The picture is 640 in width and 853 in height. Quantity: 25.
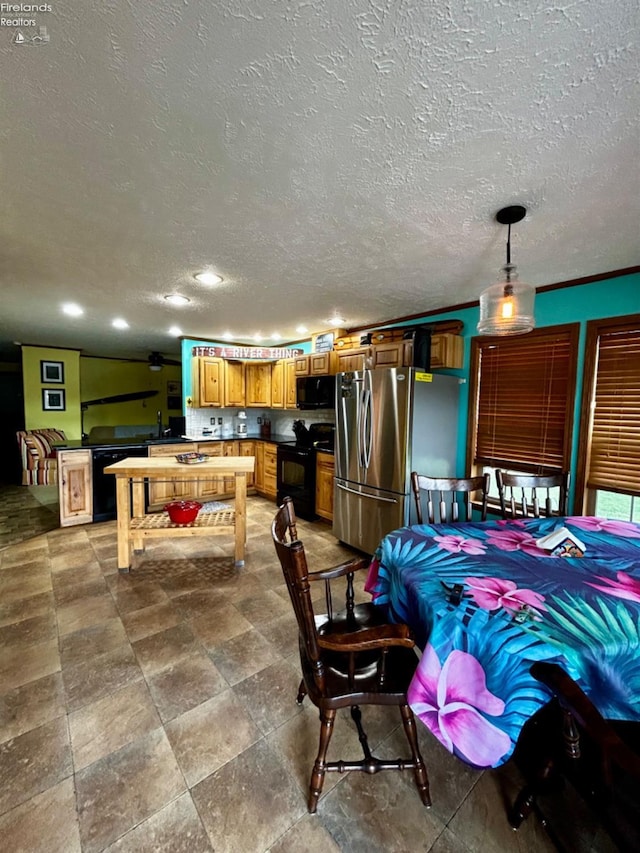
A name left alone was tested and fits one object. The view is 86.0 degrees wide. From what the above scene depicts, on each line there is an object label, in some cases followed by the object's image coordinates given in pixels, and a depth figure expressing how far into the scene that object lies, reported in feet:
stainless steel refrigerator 9.90
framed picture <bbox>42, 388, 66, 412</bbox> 21.16
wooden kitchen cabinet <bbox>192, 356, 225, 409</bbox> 17.26
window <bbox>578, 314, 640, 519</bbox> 8.14
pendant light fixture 5.72
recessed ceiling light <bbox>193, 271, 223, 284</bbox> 8.82
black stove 14.49
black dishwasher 13.64
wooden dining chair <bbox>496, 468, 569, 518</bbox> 7.14
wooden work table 9.40
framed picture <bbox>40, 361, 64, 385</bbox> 21.01
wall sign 17.44
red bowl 9.84
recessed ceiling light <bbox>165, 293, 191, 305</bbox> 10.70
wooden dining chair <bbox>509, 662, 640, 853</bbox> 2.13
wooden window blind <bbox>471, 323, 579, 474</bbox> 9.21
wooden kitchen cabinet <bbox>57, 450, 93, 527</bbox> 12.96
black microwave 14.67
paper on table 5.11
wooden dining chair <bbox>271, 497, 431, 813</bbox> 3.64
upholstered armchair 18.62
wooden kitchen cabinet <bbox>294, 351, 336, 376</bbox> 14.62
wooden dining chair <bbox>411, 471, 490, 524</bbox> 7.21
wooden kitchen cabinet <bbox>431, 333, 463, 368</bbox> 11.04
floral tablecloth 3.15
